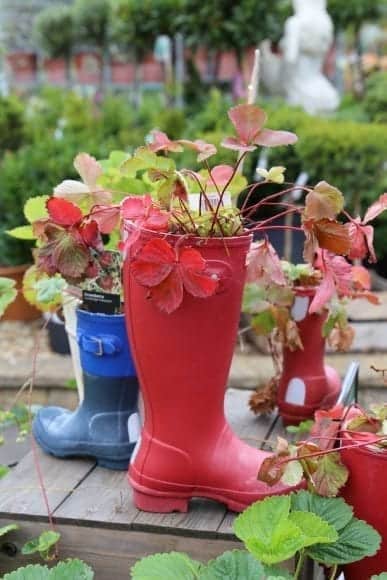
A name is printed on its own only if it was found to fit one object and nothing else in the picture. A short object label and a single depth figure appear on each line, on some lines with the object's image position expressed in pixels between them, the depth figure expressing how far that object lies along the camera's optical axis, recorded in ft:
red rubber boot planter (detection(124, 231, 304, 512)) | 6.61
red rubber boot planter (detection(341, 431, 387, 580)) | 6.58
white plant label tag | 6.77
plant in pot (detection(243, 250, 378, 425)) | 7.53
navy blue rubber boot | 7.21
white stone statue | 19.85
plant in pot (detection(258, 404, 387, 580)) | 6.54
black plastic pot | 10.60
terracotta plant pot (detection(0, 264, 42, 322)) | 11.89
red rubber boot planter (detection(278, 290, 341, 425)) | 7.75
